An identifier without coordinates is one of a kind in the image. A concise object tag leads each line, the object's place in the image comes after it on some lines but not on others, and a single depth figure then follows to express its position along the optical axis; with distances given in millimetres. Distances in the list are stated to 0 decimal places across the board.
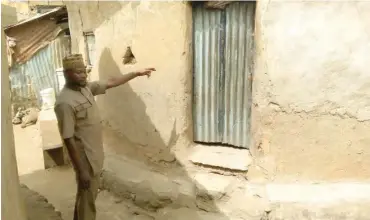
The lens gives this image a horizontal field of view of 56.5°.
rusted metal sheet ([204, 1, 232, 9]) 3487
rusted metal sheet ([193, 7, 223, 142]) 3635
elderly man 3055
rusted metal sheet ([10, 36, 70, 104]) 9727
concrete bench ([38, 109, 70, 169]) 5961
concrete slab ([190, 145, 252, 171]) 3613
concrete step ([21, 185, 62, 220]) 3562
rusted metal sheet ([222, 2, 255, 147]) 3514
